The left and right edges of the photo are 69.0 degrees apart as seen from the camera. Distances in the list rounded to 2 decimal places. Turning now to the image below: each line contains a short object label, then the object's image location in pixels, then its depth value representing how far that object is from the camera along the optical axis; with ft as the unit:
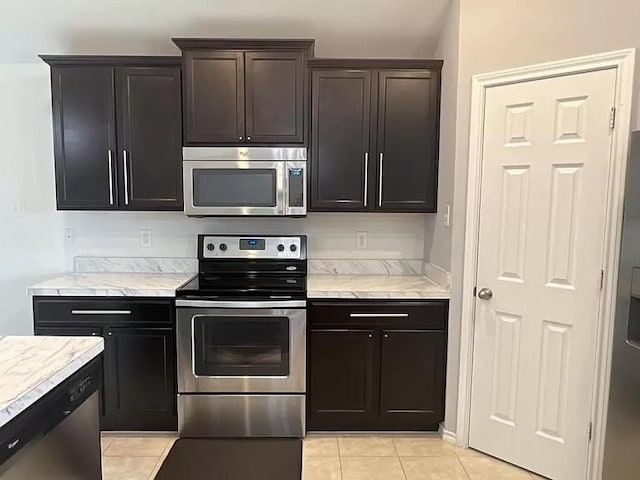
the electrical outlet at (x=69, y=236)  10.96
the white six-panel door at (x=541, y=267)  7.27
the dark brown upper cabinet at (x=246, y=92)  9.27
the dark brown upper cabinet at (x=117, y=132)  9.46
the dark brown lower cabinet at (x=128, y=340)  8.98
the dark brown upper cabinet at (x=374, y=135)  9.56
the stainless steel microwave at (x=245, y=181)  9.44
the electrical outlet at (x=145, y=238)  10.98
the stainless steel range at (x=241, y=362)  8.88
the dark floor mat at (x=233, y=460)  8.05
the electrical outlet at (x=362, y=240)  11.05
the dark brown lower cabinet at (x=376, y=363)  9.06
